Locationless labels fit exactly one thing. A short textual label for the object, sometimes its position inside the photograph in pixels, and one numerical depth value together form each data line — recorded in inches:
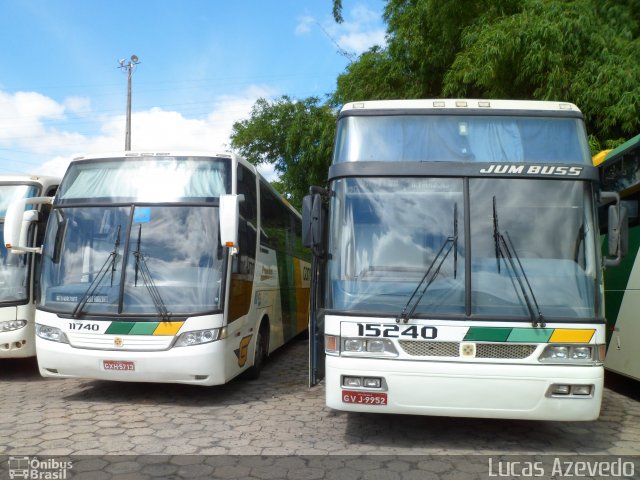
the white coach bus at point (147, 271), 266.4
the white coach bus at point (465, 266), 201.8
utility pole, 1066.7
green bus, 282.4
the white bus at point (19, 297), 327.3
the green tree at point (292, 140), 683.4
